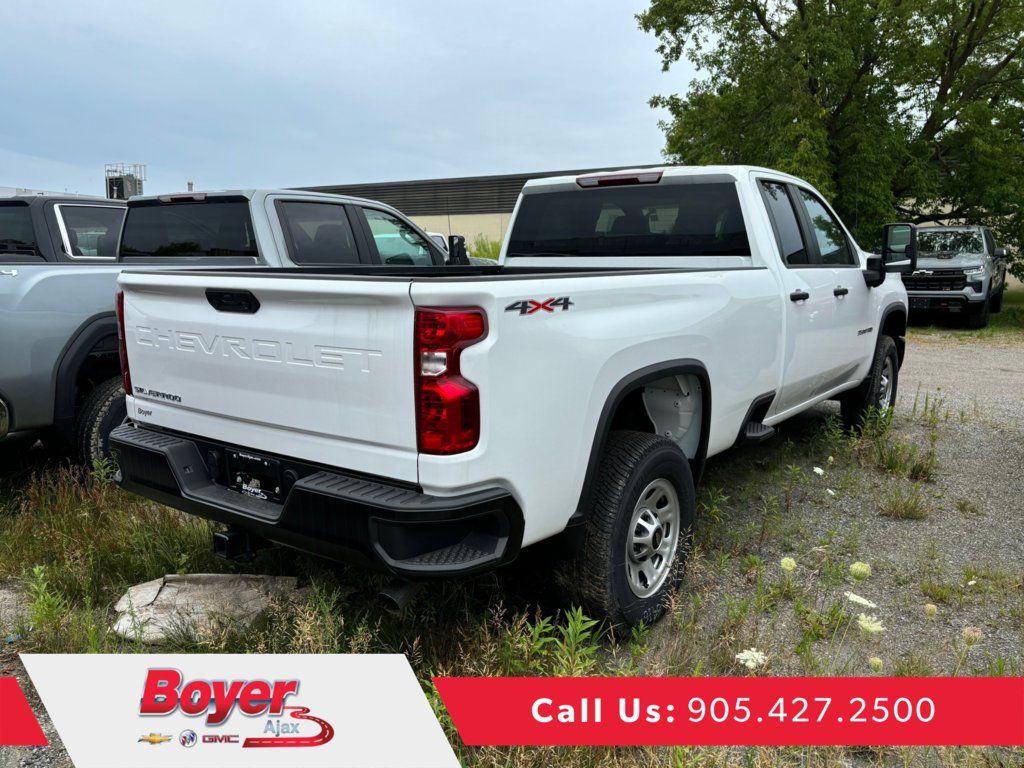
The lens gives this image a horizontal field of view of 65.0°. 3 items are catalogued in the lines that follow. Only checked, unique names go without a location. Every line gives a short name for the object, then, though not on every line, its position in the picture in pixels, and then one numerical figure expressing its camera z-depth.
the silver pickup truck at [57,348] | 4.59
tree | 16.56
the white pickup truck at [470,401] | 2.54
